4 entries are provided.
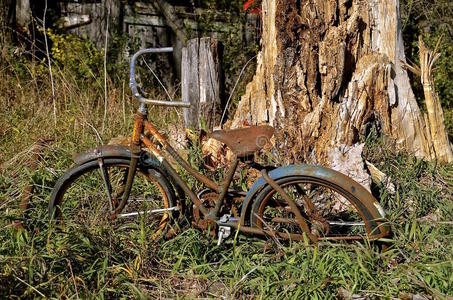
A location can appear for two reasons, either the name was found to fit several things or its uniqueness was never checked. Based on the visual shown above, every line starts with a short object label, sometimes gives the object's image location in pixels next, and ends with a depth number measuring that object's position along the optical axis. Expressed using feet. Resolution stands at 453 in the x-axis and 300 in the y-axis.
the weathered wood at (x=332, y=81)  15.55
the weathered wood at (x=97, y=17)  29.27
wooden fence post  17.30
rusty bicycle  12.41
